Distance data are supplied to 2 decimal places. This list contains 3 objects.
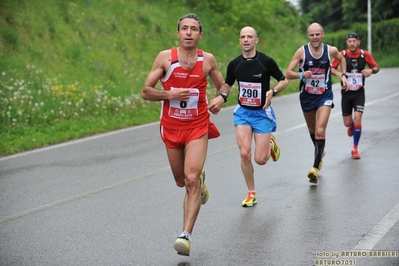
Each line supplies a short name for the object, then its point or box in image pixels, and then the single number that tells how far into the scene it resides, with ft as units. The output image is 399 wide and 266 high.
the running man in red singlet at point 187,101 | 45.60
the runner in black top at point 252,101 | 59.26
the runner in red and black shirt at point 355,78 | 84.43
